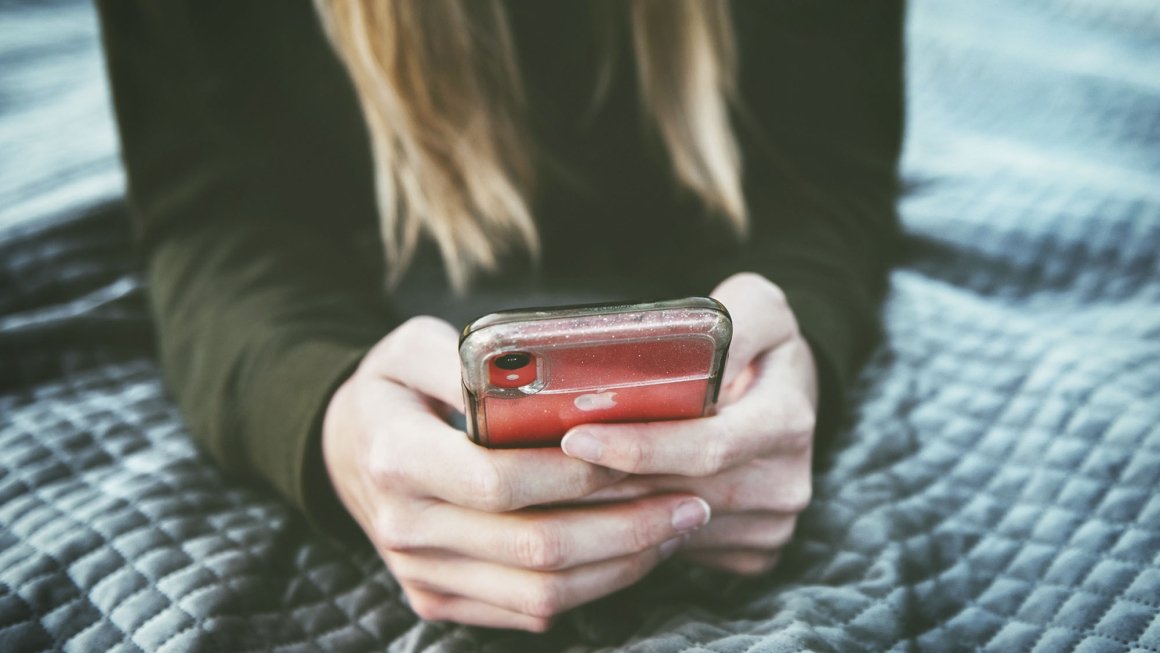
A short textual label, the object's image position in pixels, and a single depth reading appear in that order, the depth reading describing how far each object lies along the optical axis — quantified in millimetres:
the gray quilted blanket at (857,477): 444
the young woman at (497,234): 407
